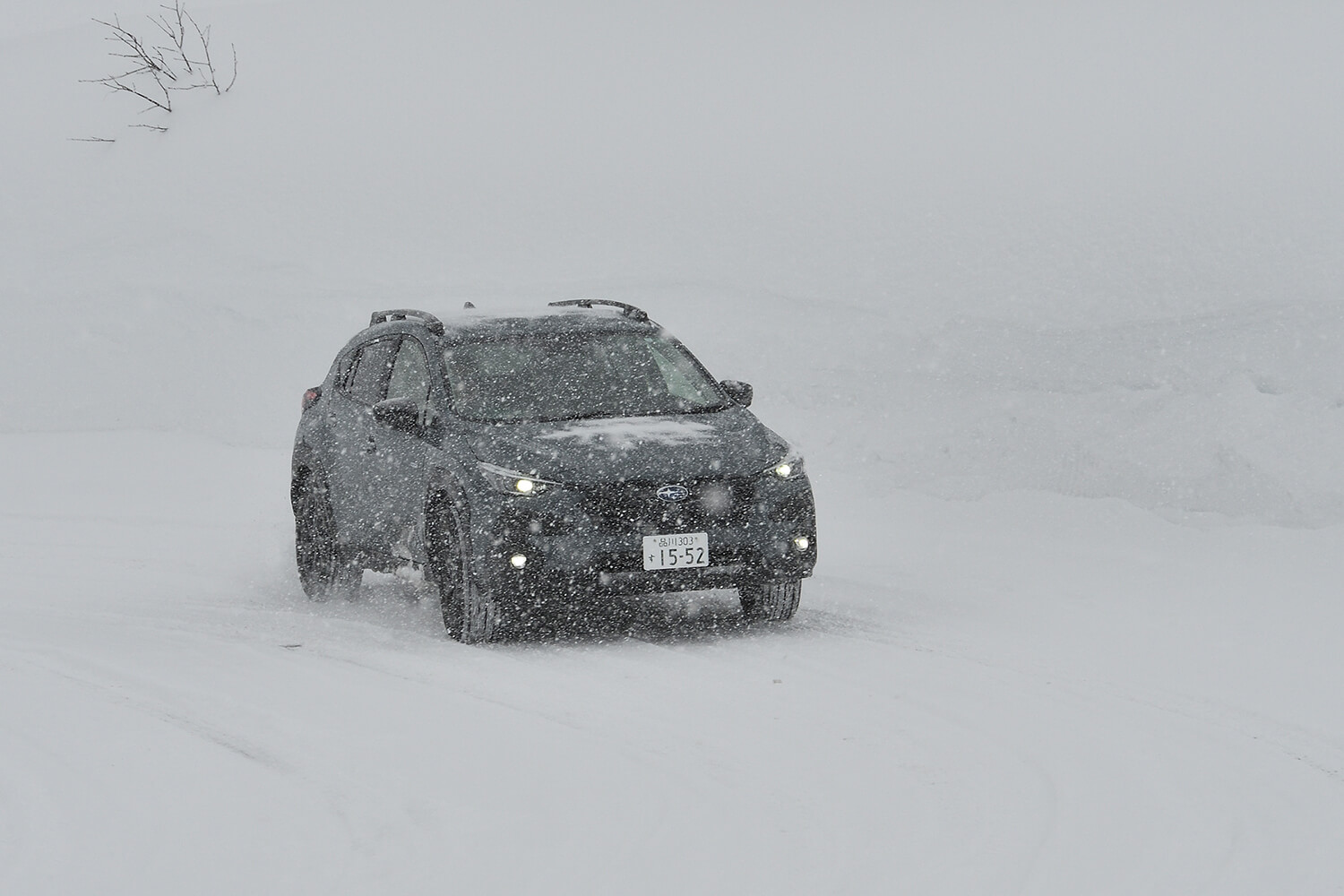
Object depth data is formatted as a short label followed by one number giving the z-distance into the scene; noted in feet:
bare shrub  176.35
